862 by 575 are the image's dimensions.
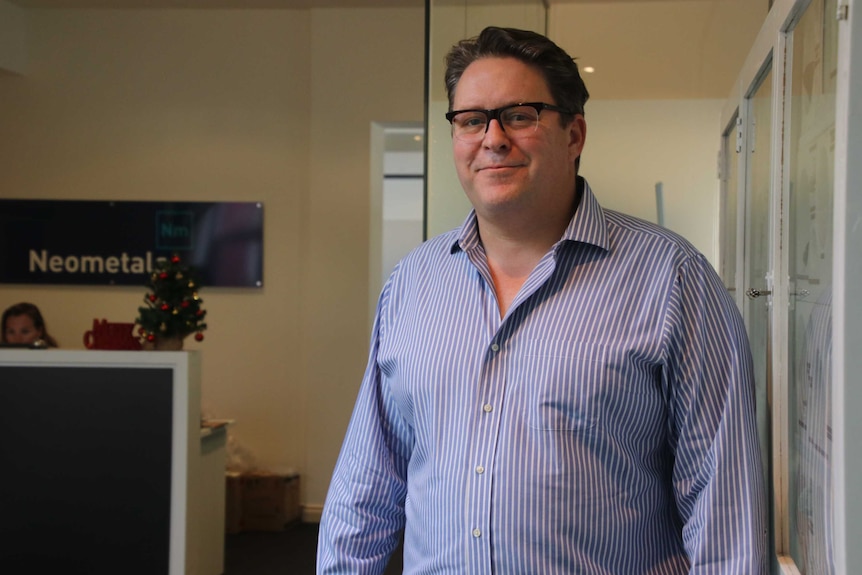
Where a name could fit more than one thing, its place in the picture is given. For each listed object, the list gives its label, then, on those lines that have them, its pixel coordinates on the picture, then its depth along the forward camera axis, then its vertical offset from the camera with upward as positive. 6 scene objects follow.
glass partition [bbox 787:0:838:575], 1.27 +0.03
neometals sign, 6.11 +0.31
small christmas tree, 4.20 -0.05
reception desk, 3.90 -0.67
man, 1.45 -0.11
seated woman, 5.70 -0.20
